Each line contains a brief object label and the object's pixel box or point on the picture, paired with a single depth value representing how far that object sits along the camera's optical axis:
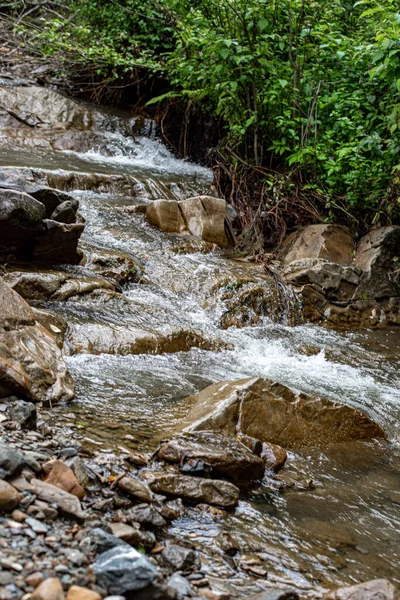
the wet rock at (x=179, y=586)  2.06
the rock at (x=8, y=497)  2.17
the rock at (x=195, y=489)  2.89
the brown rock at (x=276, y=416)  3.76
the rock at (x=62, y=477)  2.51
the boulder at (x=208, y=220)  8.29
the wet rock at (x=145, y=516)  2.52
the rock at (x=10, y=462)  2.35
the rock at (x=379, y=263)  7.44
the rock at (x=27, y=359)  3.39
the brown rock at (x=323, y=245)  7.81
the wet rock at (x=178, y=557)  2.29
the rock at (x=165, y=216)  8.24
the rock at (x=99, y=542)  2.08
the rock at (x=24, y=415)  3.01
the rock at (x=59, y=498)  2.31
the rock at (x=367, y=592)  2.36
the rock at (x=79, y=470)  2.64
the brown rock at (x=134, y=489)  2.70
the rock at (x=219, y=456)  3.12
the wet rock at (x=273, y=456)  3.50
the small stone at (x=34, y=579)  1.81
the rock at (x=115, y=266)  6.33
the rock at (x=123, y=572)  1.90
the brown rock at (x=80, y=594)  1.80
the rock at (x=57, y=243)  5.88
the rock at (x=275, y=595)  2.18
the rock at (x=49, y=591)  1.74
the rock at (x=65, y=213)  6.14
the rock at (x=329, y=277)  7.20
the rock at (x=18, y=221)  5.41
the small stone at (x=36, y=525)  2.12
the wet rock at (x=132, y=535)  2.31
